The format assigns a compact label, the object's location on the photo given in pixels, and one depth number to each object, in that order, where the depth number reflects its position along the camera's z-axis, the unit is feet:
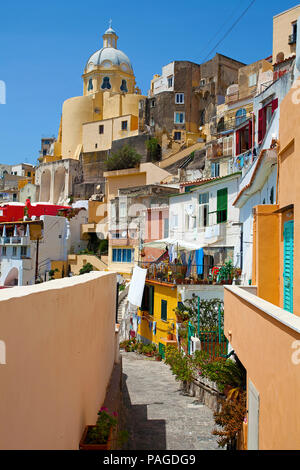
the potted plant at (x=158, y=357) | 70.74
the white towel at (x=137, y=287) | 77.36
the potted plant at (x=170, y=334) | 68.80
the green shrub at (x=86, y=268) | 123.45
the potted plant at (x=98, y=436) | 19.61
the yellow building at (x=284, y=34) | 90.33
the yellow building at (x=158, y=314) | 69.62
